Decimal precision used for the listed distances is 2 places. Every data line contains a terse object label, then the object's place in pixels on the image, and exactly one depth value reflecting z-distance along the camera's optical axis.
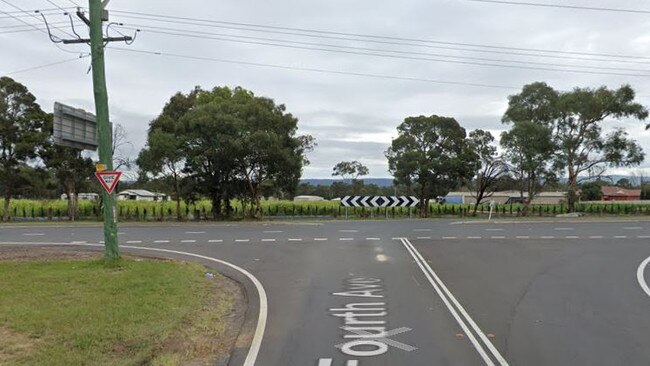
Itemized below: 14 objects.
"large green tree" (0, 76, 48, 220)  41.00
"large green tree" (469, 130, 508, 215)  51.75
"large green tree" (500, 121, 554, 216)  48.12
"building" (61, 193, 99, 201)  69.97
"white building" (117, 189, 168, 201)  98.65
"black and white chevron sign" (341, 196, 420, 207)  40.97
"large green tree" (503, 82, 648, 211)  48.81
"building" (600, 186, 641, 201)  121.13
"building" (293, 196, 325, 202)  94.50
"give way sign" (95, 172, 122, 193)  15.04
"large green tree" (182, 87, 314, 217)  38.88
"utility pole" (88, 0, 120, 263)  15.22
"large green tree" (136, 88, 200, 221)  39.12
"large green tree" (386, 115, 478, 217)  48.59
